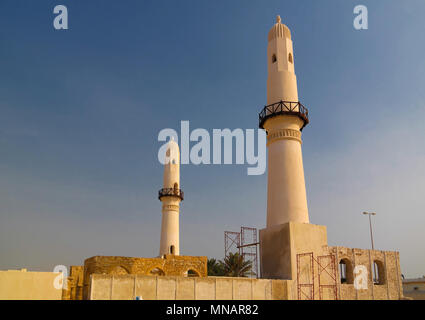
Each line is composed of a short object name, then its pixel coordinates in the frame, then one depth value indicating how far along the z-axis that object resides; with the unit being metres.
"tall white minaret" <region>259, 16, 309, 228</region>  25.44
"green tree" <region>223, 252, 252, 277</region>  38.19
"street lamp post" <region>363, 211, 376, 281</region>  38.53
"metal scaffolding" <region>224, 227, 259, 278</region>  26.98
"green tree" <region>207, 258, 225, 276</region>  46.50
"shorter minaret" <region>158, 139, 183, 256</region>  41.38
